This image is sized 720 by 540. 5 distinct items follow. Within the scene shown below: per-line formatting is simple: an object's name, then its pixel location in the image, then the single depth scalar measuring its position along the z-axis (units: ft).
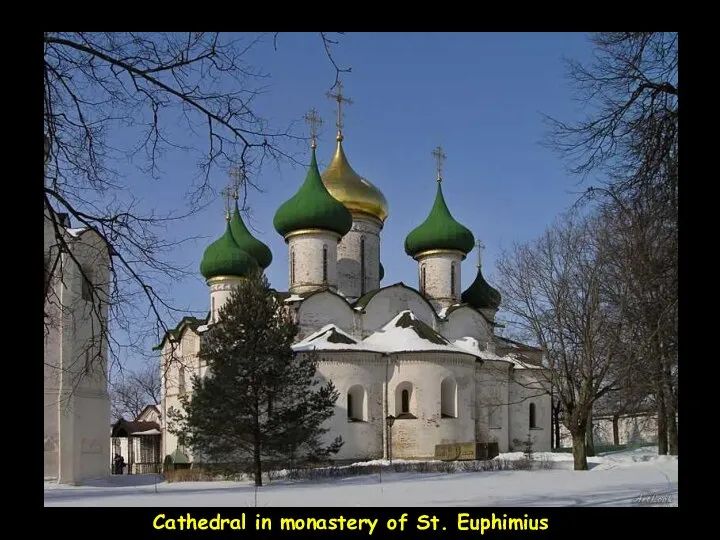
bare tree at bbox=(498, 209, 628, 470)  68.69
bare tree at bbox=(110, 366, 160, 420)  192.75
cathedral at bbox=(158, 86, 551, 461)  95.45
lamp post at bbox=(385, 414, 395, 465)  90.13
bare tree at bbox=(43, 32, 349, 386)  22.52
